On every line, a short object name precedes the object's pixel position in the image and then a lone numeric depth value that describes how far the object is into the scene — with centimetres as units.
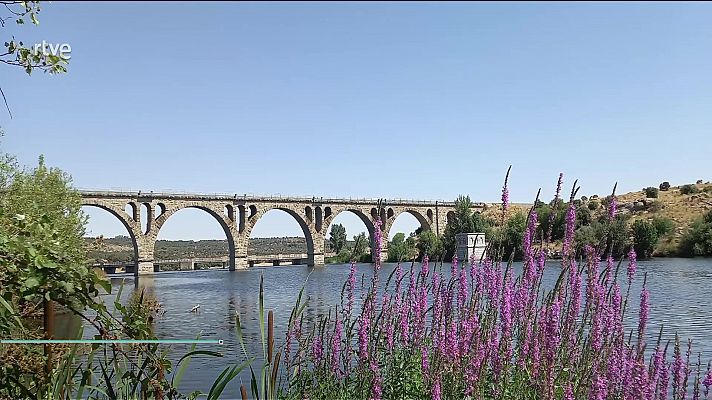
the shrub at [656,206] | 7320
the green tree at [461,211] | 7232
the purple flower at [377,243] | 478
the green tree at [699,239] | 5812
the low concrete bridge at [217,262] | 8039
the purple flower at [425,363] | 446
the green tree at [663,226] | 6225
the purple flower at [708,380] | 369
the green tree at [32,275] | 307
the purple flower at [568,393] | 349
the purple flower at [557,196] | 419
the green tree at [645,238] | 5903
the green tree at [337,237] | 13612
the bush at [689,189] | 7784
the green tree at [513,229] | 3746
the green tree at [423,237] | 7643
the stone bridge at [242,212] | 7200
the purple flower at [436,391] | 398
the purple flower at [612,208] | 431
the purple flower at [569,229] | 434
